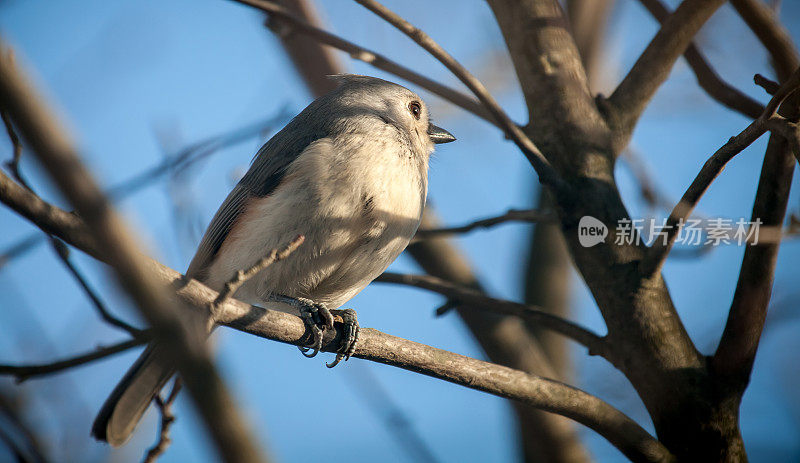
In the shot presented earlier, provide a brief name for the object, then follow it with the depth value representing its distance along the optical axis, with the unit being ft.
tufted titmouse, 16.99
